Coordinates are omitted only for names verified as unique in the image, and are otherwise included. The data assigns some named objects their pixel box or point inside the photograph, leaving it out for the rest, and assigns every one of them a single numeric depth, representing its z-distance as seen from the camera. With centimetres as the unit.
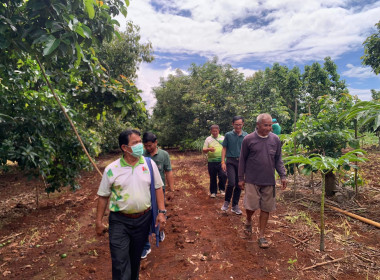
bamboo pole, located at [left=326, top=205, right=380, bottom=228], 388
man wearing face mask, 237
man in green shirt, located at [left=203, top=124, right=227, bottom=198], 577
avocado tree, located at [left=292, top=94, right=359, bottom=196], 491
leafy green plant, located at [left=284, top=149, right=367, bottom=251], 300
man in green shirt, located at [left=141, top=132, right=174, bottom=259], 371
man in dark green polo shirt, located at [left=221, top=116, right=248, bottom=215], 481
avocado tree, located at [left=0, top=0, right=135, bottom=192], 254
